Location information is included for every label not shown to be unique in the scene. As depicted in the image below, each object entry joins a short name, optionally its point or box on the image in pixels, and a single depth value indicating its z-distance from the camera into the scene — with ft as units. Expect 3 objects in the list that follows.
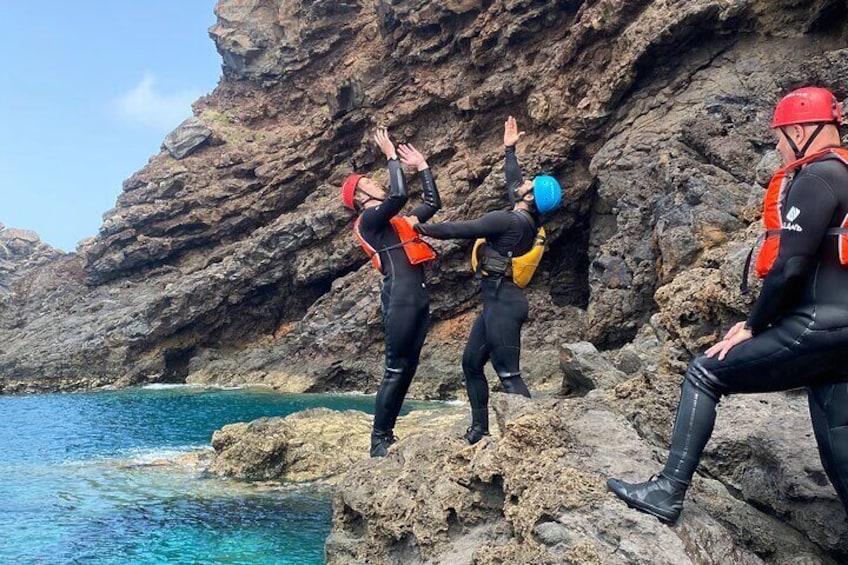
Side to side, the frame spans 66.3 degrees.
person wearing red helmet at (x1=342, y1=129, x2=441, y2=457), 23.70
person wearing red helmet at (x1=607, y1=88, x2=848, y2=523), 10.65
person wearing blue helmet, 21.83
